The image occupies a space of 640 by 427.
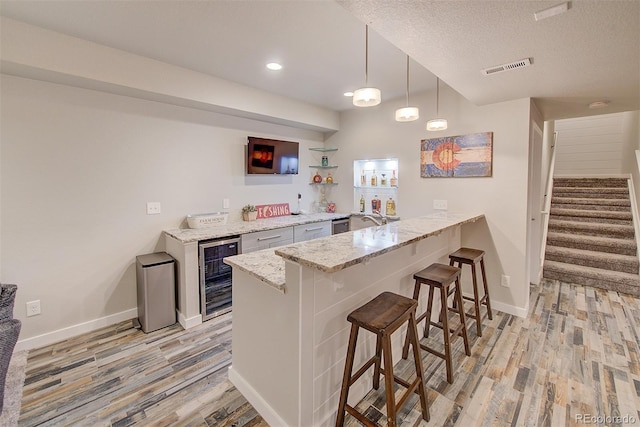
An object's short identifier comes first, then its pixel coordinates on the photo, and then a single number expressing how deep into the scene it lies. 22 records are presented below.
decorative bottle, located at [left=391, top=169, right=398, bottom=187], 4.12
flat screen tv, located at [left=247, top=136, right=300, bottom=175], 3.85
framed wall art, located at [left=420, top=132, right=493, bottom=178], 3.21
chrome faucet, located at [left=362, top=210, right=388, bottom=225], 4.27
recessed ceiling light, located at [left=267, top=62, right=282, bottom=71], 2.81
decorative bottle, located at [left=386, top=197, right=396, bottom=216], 4.16
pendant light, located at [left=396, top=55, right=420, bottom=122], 2.38
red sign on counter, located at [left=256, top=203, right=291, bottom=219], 4.09
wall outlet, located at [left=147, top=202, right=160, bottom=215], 3.05
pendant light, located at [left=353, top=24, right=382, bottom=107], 1.91
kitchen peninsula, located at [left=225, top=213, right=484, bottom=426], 1.51
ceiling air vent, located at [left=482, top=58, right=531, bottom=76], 2.03
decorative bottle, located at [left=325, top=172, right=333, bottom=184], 4.83
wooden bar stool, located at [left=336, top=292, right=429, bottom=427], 1.48
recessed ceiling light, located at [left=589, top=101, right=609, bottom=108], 2.99
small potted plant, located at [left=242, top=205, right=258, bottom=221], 3.81
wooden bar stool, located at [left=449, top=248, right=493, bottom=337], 2.70
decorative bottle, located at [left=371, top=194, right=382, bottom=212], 4.39
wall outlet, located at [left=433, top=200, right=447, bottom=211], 3.57
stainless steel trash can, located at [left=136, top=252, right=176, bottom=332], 2.72
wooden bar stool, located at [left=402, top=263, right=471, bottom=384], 2.08
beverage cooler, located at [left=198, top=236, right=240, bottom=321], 2.92
